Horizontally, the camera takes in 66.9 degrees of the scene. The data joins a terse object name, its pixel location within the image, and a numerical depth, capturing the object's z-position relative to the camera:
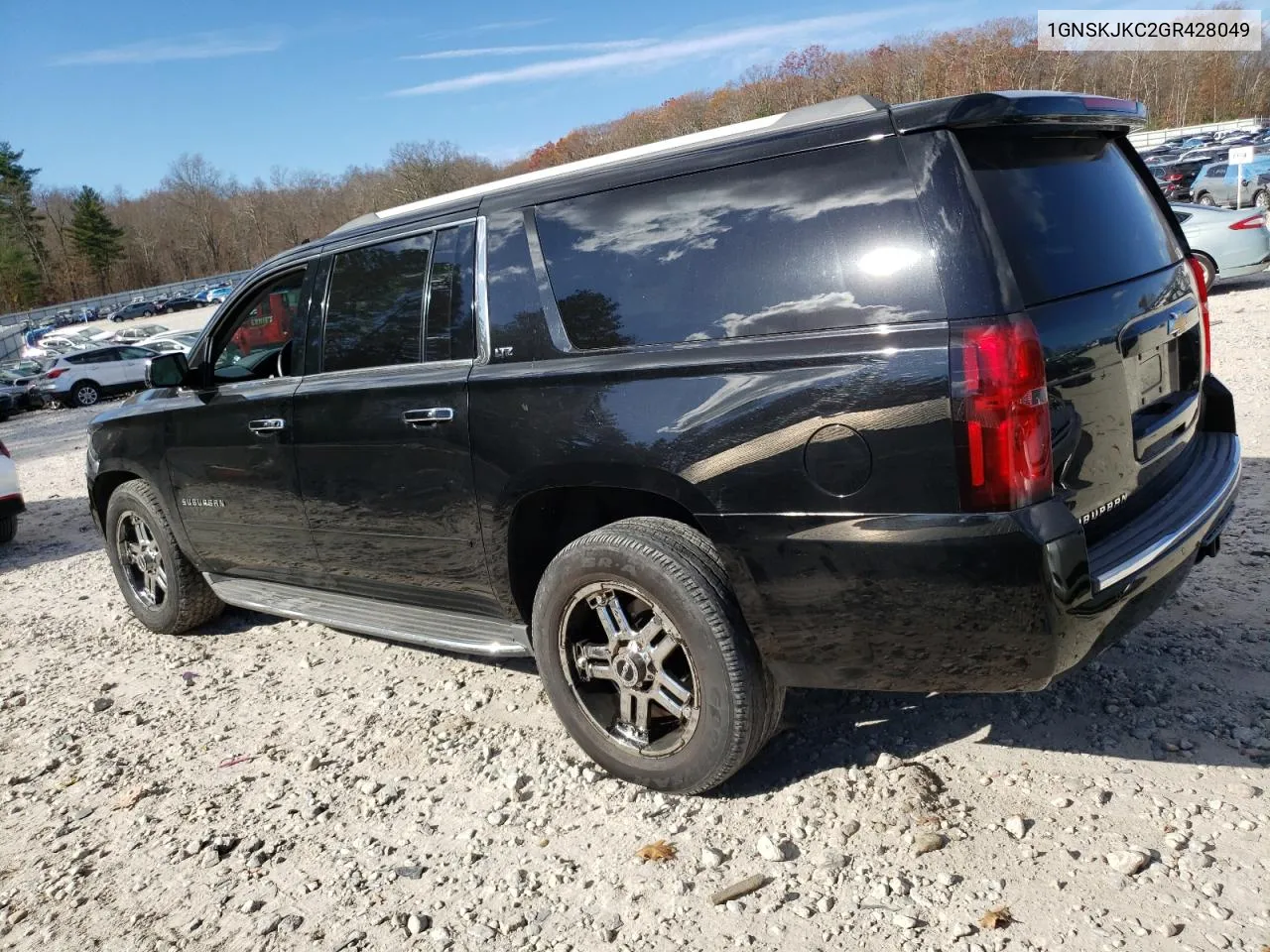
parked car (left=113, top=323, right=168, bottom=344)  40.00
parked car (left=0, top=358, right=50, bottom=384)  29.23
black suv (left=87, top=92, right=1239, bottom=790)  2.43
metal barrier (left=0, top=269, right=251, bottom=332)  80.38
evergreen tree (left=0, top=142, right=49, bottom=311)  94.00
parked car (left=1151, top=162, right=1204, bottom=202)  32.44
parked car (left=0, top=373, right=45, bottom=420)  27.22
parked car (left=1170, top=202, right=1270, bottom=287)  13.33
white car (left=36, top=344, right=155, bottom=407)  26.97
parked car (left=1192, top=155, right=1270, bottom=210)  26.25
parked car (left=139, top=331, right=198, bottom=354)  28.74
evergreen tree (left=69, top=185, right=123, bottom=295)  105.31
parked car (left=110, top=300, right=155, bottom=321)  73.81
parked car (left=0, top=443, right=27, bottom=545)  8.54
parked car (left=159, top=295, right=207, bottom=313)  74.10
